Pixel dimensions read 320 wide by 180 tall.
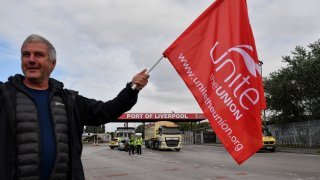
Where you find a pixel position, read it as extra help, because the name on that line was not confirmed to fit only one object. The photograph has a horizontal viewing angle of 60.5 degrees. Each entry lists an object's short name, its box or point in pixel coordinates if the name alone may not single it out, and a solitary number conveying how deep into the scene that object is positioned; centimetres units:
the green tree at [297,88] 2290
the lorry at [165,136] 2549
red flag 293
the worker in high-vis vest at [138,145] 2207
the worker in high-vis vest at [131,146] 2190
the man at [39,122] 182
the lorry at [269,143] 2156
